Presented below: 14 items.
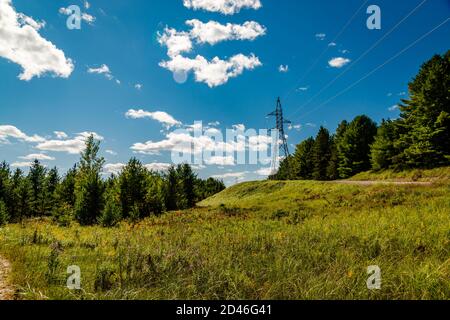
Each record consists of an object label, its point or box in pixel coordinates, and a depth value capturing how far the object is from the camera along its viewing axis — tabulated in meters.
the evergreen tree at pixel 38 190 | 55.03
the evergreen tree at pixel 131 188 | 33.31
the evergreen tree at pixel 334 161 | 51.12
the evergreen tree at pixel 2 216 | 28.34
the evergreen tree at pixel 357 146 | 46.09
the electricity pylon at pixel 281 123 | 43.75
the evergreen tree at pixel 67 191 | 47.12
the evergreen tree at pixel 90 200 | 26.83
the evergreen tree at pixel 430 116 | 27.22
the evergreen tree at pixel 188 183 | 45.69
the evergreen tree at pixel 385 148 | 35.56
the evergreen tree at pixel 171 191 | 41.12
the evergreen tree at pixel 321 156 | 55.94
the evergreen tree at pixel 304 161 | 63.52
